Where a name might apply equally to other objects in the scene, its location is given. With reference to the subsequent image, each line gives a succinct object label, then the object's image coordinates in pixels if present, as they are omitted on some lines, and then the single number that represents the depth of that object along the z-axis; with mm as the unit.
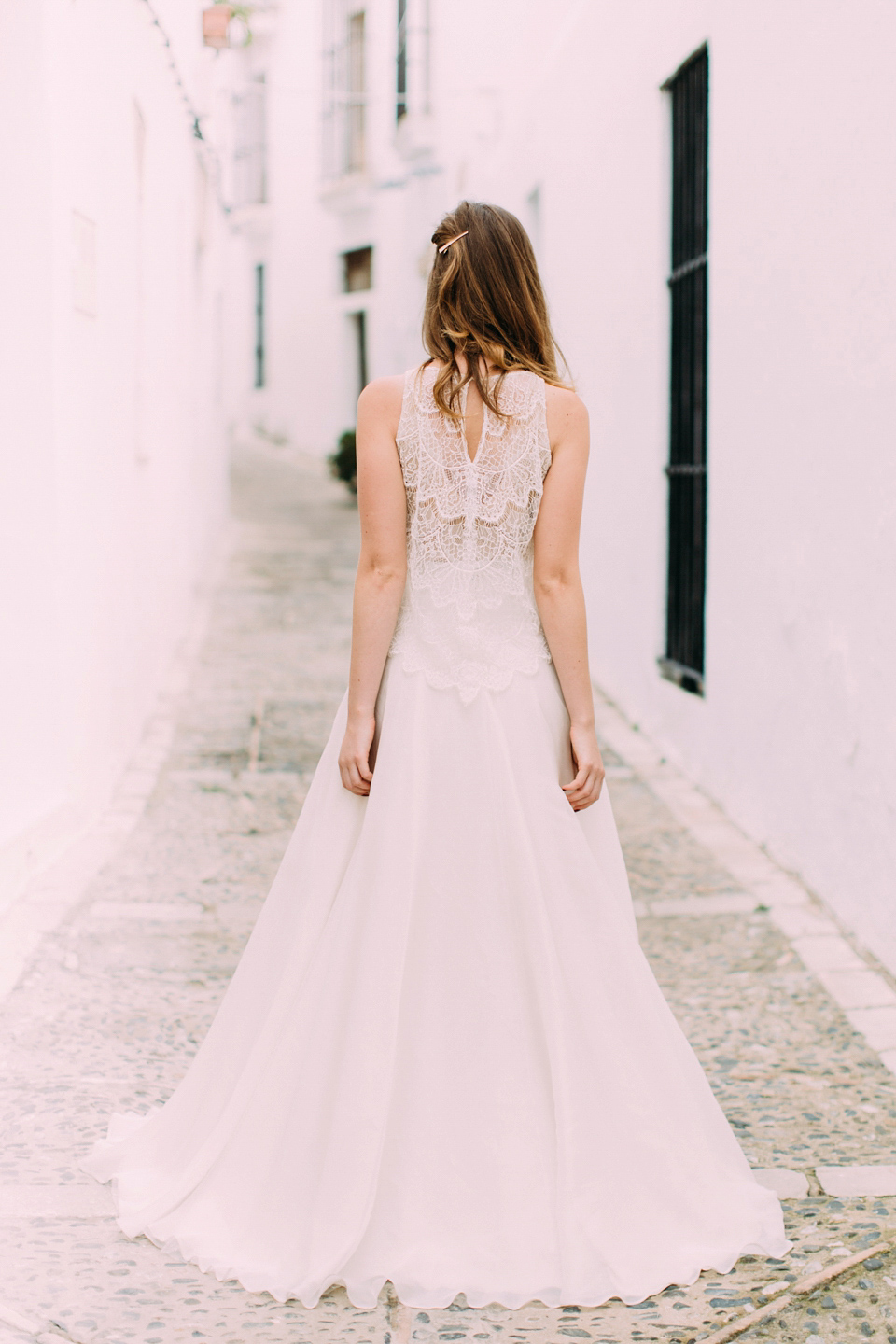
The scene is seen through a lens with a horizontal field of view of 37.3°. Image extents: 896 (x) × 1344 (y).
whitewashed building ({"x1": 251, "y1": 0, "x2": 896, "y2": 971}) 3828
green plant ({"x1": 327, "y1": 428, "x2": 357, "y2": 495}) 15672
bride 2244
